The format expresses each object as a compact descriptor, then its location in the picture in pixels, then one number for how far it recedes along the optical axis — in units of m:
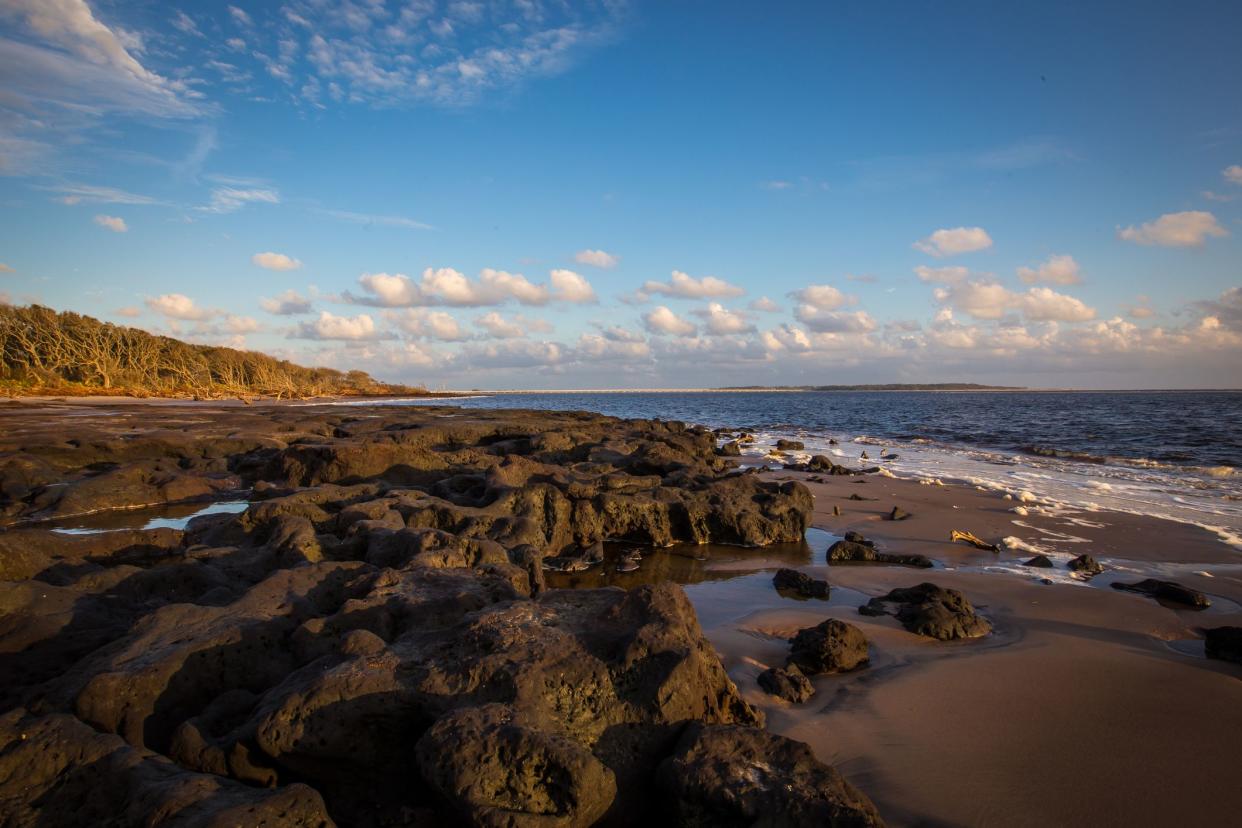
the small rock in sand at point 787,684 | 5.47
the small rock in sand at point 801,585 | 8.52
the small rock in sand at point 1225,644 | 6.21
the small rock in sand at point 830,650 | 6.04
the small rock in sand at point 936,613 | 6.95
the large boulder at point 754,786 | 3.24
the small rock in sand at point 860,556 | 10.19
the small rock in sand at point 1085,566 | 9.21
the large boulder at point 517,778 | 3.22
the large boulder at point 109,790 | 3.03
